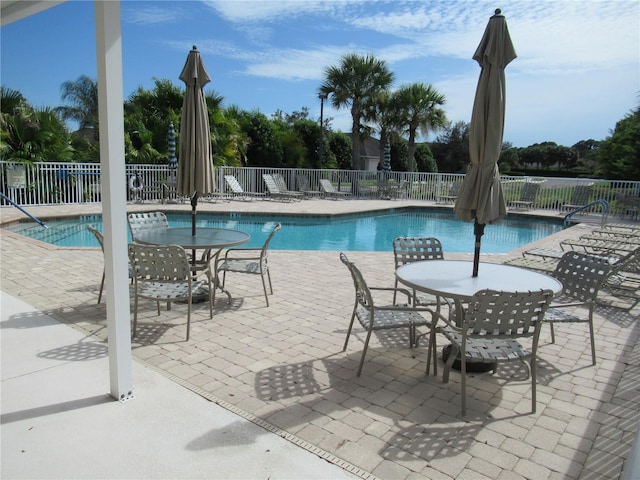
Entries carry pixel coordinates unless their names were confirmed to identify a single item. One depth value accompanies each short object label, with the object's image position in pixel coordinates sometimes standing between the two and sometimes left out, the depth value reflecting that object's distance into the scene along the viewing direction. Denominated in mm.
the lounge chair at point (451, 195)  17094
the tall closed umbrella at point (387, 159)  20125
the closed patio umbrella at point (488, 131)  3078
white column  2213
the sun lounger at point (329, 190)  18044
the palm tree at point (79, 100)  36625
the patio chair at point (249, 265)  4531
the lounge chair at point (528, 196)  15188
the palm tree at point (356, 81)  21609
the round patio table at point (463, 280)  2965
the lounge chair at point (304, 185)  17952
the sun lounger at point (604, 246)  6145
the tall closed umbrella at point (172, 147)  14523
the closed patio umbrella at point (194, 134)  4574
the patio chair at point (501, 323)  2551
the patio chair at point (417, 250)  4125
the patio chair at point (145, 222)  4836
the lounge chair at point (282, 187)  16906
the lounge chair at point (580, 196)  14180
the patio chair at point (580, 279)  3381
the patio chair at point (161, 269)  3598
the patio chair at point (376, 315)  2988
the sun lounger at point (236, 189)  15945
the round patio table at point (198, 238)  4273
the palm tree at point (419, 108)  22156
